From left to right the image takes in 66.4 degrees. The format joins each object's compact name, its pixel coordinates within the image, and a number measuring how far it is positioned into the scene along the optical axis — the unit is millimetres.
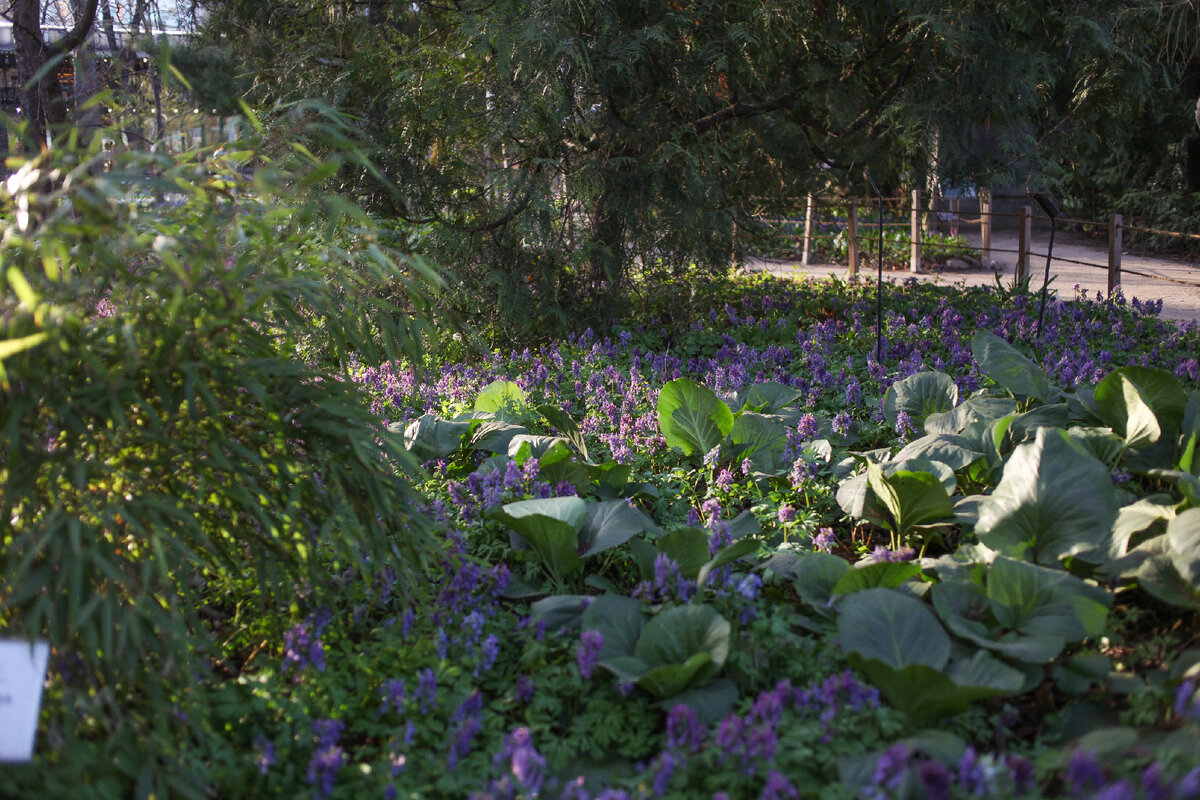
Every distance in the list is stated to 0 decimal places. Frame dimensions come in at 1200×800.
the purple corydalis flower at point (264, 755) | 1794
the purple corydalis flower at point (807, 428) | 3441
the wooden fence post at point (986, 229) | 10038
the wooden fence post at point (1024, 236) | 8367
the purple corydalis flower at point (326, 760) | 1759
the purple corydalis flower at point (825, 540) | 2570
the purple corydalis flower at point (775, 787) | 1647
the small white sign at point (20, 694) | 1604
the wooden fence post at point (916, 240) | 10867
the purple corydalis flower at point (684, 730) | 1838
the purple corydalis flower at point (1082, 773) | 1590
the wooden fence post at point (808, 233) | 11008
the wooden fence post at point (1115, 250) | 7902
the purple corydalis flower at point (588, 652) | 2057
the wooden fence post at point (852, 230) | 10086
